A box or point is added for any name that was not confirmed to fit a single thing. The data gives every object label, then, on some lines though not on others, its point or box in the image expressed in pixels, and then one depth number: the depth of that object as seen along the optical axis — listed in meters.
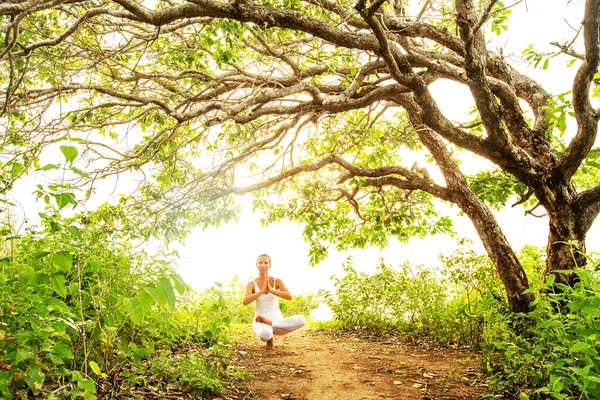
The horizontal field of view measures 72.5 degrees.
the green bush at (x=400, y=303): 7.77
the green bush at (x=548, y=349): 2.82
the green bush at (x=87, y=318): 2.15
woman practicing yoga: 6.48
